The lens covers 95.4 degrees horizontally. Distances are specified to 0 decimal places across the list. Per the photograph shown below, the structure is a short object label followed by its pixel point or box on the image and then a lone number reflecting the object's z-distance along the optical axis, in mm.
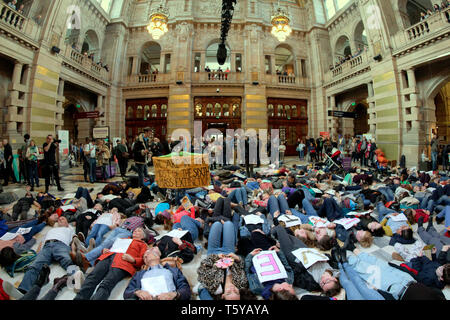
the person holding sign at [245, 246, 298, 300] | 2355
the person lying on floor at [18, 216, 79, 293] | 2702
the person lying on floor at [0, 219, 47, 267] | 2953
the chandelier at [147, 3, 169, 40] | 10141
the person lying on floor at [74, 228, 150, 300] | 2488
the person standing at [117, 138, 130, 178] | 9656
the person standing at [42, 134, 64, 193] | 7090
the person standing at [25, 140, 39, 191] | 7809
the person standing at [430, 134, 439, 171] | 10398
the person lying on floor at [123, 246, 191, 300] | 2322
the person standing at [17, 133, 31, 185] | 8547
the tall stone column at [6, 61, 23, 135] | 9781
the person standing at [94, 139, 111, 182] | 8875
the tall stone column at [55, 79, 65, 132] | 11953
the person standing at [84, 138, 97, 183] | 8367
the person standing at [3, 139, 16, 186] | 8383
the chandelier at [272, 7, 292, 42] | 9992
